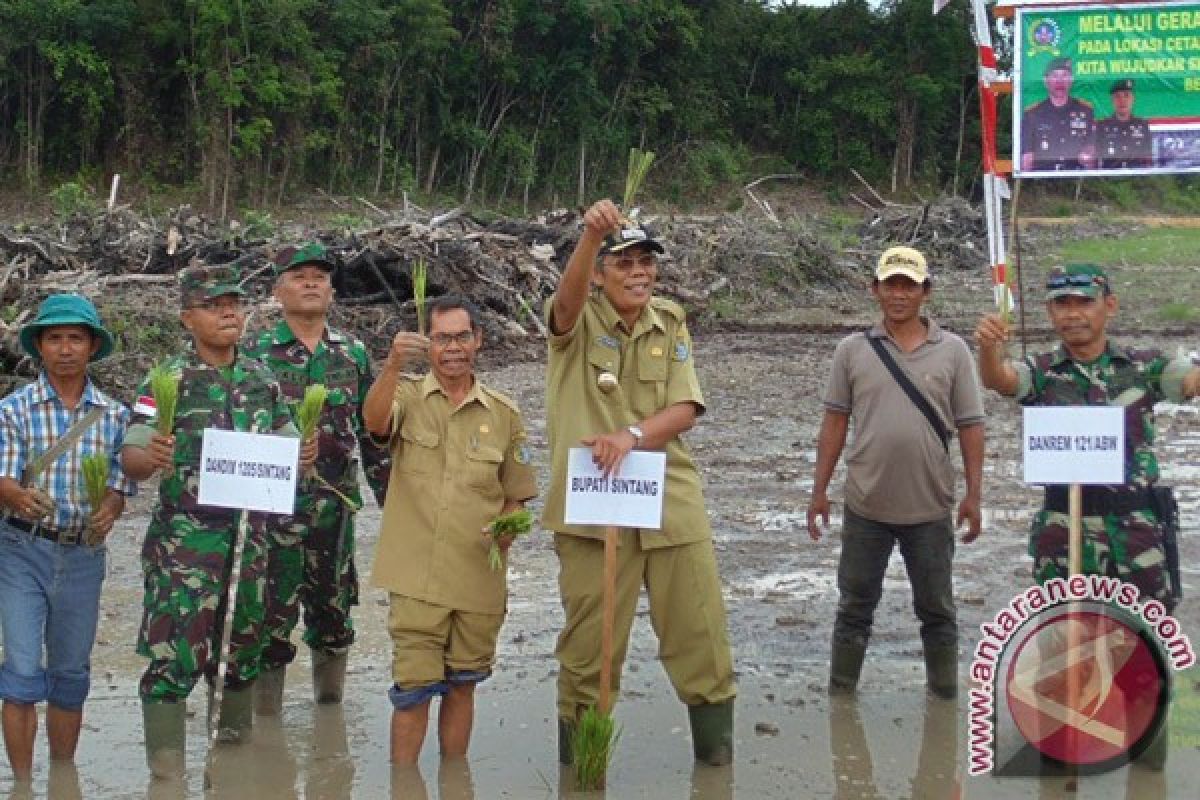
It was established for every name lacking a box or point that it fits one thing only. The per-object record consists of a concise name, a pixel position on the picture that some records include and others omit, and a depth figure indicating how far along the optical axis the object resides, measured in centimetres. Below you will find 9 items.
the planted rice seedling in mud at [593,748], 499
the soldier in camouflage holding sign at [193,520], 513
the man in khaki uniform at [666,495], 513
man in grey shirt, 578
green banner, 662
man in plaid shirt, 497
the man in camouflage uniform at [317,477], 577
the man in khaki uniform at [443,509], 507
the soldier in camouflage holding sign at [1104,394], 514
